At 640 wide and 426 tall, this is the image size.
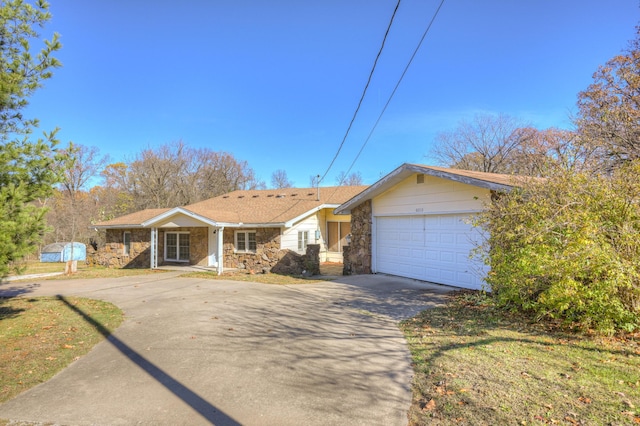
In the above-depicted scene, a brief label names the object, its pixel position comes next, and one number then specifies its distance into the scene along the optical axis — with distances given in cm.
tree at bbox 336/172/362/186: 4141
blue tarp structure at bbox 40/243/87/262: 2495
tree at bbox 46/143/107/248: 2889
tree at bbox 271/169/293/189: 4310
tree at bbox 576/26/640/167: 944
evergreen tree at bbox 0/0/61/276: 540
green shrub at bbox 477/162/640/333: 480
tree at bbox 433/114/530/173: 2195
